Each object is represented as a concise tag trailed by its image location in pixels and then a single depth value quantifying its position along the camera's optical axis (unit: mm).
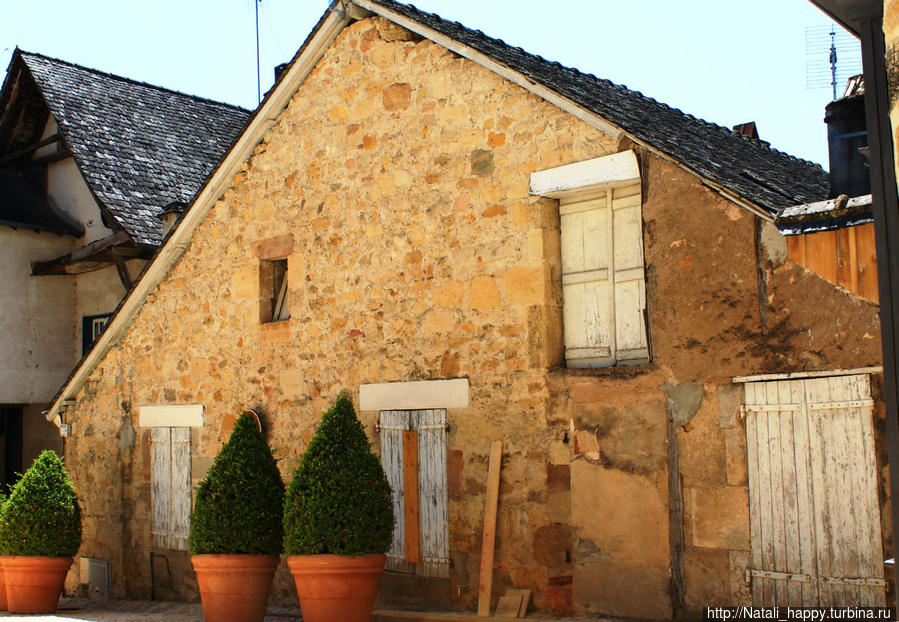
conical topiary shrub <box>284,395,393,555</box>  7785
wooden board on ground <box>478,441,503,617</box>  8023
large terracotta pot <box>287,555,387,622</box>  7734
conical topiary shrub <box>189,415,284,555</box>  8633
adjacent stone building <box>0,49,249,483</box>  14172
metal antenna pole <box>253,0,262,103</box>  16945
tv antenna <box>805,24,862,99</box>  12894
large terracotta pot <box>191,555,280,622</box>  8570
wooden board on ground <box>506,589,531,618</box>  7840
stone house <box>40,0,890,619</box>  6777
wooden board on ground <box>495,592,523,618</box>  7875
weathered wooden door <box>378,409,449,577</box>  8555
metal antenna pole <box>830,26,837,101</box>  12883
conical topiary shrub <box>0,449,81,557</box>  10305
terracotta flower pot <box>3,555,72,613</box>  10227
